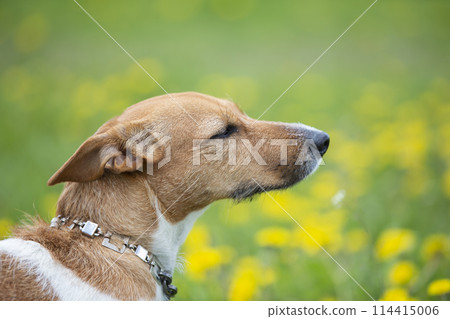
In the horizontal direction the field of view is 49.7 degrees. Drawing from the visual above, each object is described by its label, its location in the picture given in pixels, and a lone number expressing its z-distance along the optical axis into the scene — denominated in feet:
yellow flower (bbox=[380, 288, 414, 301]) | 10.64
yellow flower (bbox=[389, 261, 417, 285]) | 11.46
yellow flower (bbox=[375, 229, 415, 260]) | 12.08
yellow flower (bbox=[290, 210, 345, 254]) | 13.37
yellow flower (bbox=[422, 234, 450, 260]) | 12.35
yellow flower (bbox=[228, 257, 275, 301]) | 11.84
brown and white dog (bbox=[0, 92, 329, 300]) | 9.21
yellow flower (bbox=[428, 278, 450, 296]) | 10.26
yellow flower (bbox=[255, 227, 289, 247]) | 13.28
